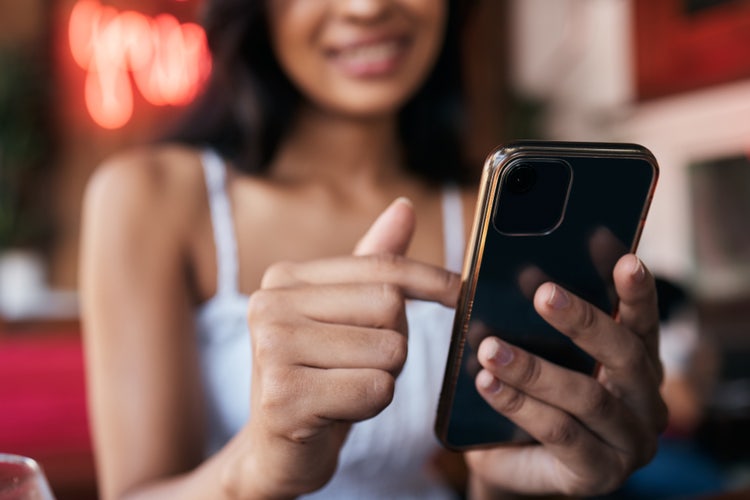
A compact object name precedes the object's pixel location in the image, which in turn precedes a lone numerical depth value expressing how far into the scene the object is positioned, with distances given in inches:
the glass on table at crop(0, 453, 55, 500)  11.9
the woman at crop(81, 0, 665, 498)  15.2
